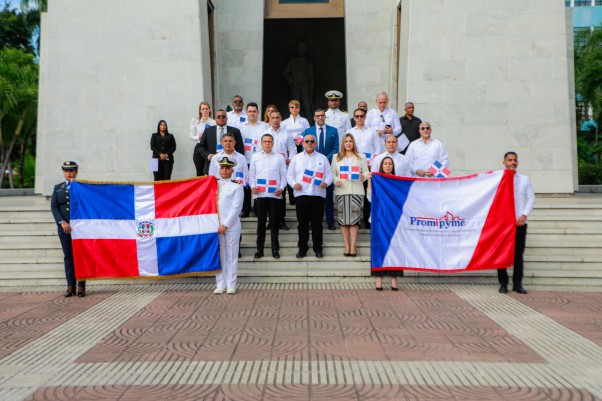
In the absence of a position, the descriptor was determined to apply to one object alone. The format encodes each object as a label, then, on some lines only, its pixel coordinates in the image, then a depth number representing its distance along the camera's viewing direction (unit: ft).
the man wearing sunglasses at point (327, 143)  35.50
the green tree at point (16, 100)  104.83
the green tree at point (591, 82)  102.53
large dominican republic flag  29.66
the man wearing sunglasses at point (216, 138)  35.06
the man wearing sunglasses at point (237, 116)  38.22
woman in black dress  42.06
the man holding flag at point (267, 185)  31.81
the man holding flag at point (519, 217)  29.22
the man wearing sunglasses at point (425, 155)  34.81
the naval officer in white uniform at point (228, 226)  28.78
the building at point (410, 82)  47.34
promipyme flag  29.78
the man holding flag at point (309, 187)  31.86
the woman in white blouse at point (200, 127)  37.76
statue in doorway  63.41
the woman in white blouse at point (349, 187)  31.81
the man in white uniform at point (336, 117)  38.29
